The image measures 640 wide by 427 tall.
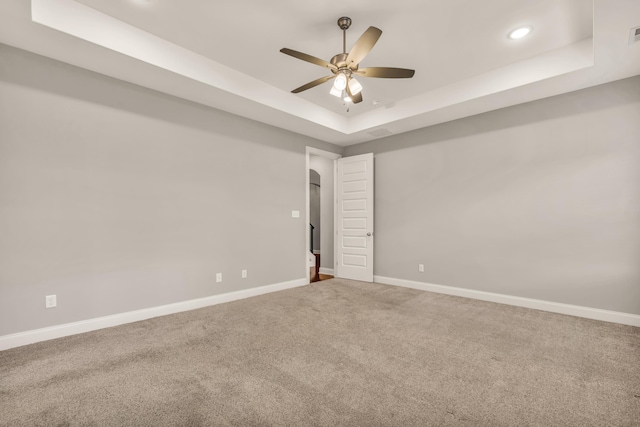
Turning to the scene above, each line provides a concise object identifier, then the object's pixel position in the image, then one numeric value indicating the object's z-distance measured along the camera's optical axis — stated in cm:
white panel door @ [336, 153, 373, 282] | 557
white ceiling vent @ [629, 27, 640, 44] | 248
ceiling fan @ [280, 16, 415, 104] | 246
